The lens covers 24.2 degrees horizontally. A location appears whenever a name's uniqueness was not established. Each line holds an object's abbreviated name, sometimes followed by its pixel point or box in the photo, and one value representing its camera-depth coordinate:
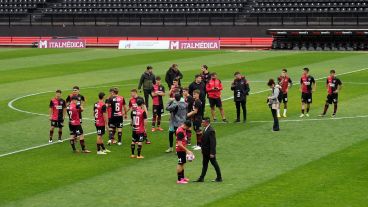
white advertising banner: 68.62
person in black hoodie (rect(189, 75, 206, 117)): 30.69
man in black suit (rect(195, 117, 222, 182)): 21.92
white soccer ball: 21.87
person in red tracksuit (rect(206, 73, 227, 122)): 31.98
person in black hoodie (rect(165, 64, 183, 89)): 35.19
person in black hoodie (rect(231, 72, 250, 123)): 31.84
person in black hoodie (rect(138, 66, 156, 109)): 34.12
